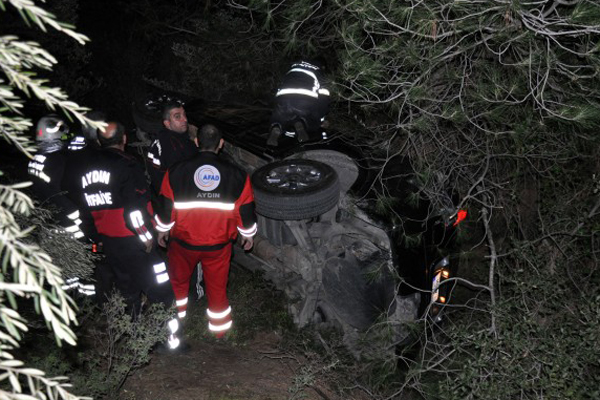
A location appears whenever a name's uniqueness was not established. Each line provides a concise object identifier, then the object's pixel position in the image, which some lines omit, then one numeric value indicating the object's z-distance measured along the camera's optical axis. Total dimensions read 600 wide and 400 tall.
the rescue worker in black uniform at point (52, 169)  5.04
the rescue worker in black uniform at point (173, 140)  5.48
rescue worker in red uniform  4.72
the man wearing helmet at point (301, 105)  5.88
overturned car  4.62
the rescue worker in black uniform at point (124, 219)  4.74
